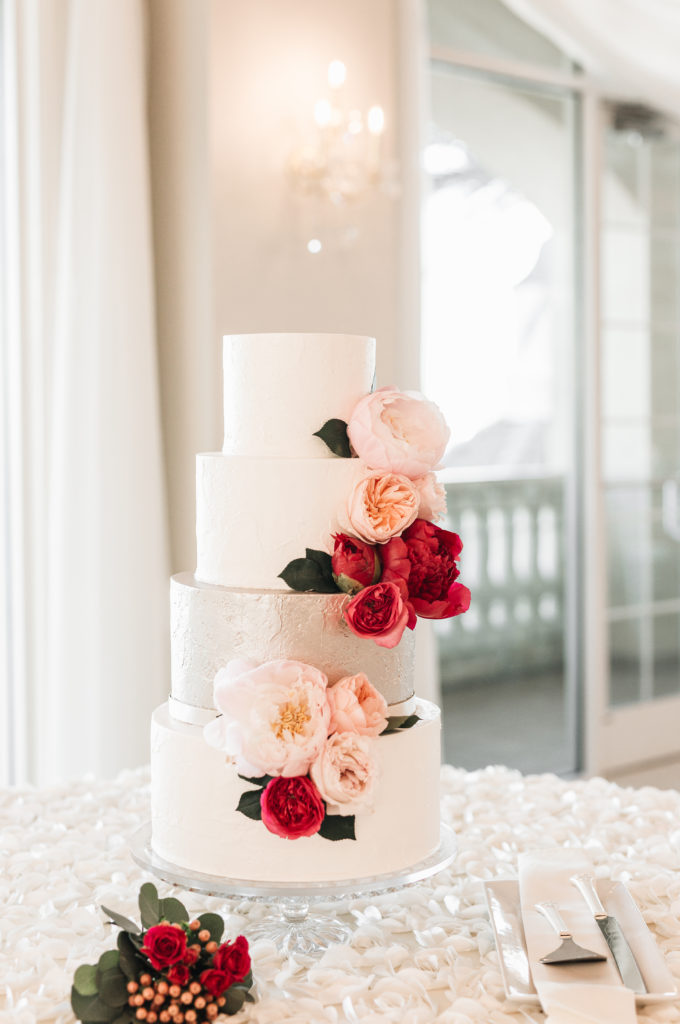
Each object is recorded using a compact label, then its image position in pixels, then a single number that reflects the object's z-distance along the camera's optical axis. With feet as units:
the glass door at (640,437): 13.28
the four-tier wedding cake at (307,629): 3.73
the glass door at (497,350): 17.22
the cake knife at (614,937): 3.54
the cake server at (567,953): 3.57
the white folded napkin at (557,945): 3.34
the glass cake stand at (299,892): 3.86
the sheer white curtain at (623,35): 11.28
